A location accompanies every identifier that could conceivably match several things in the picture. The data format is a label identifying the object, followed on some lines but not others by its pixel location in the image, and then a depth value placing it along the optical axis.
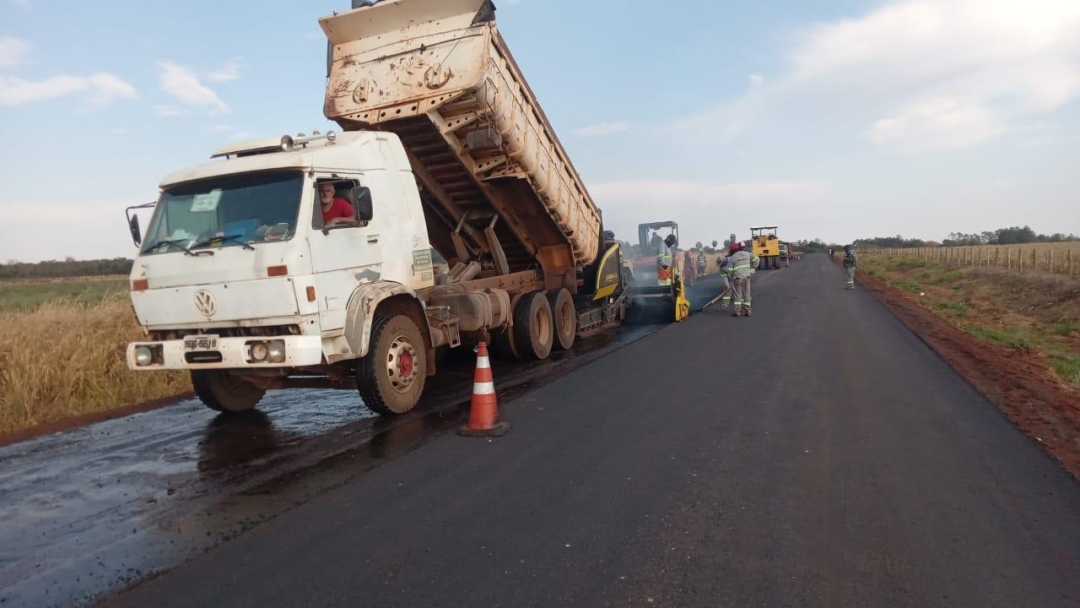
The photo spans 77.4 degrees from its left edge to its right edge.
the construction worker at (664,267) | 14.75
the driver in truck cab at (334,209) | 6.01
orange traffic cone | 5.83
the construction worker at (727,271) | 15.06
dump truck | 5.68
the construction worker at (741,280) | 14.61
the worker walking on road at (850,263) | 22.16
